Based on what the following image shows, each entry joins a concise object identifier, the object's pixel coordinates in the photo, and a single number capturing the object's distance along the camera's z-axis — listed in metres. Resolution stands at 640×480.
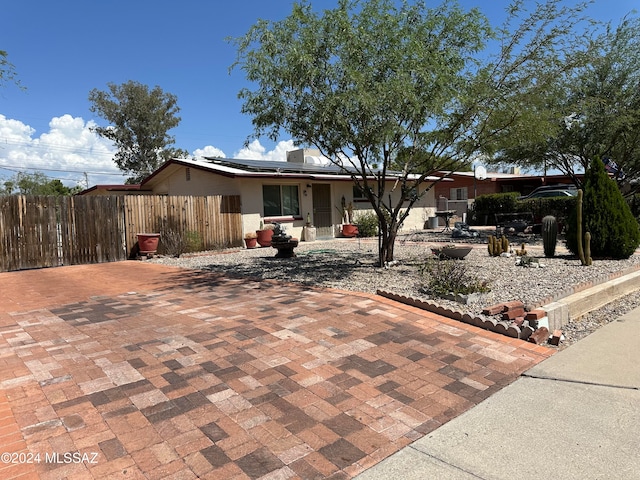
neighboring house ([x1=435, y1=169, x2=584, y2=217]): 31.31
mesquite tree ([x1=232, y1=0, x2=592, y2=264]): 7.34
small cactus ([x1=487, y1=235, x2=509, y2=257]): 10.87
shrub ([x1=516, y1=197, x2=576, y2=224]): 20.00
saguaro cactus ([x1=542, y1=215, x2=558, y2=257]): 10.36
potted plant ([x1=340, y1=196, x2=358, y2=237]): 18.58
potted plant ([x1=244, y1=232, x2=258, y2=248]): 15.34
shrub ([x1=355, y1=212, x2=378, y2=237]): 18.69
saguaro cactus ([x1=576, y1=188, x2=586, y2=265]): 9.25
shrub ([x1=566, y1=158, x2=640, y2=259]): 9.91
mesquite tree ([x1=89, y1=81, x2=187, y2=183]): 33.69
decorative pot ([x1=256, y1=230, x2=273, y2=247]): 15.67
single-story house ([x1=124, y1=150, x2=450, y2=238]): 15.68
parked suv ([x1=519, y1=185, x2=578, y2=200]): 22.73
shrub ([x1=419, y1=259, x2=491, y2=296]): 6.38
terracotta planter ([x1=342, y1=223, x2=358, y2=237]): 18.55
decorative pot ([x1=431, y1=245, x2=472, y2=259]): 9.59
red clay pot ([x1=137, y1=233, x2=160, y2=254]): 12.84
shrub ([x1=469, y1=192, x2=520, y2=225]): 23.80
